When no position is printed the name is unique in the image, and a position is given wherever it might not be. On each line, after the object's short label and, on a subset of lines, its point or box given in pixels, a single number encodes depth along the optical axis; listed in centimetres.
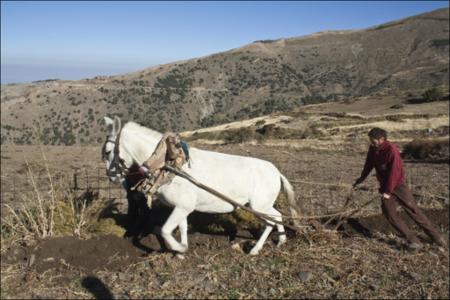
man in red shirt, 684
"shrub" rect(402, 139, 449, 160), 2066
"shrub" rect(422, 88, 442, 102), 4684
